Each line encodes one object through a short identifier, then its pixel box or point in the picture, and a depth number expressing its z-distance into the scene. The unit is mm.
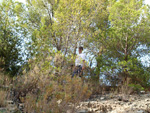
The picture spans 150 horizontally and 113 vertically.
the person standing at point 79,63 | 7180
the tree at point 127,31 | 8008
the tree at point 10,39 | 9688
